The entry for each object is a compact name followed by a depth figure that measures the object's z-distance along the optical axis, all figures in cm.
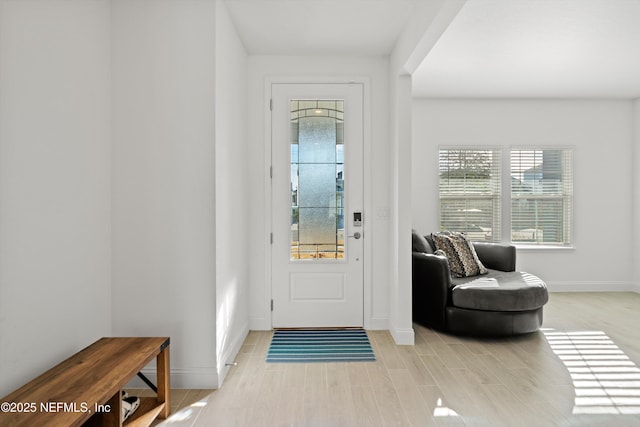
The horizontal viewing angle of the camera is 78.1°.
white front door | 375
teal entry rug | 305
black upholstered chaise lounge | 342
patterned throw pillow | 404
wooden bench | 145
